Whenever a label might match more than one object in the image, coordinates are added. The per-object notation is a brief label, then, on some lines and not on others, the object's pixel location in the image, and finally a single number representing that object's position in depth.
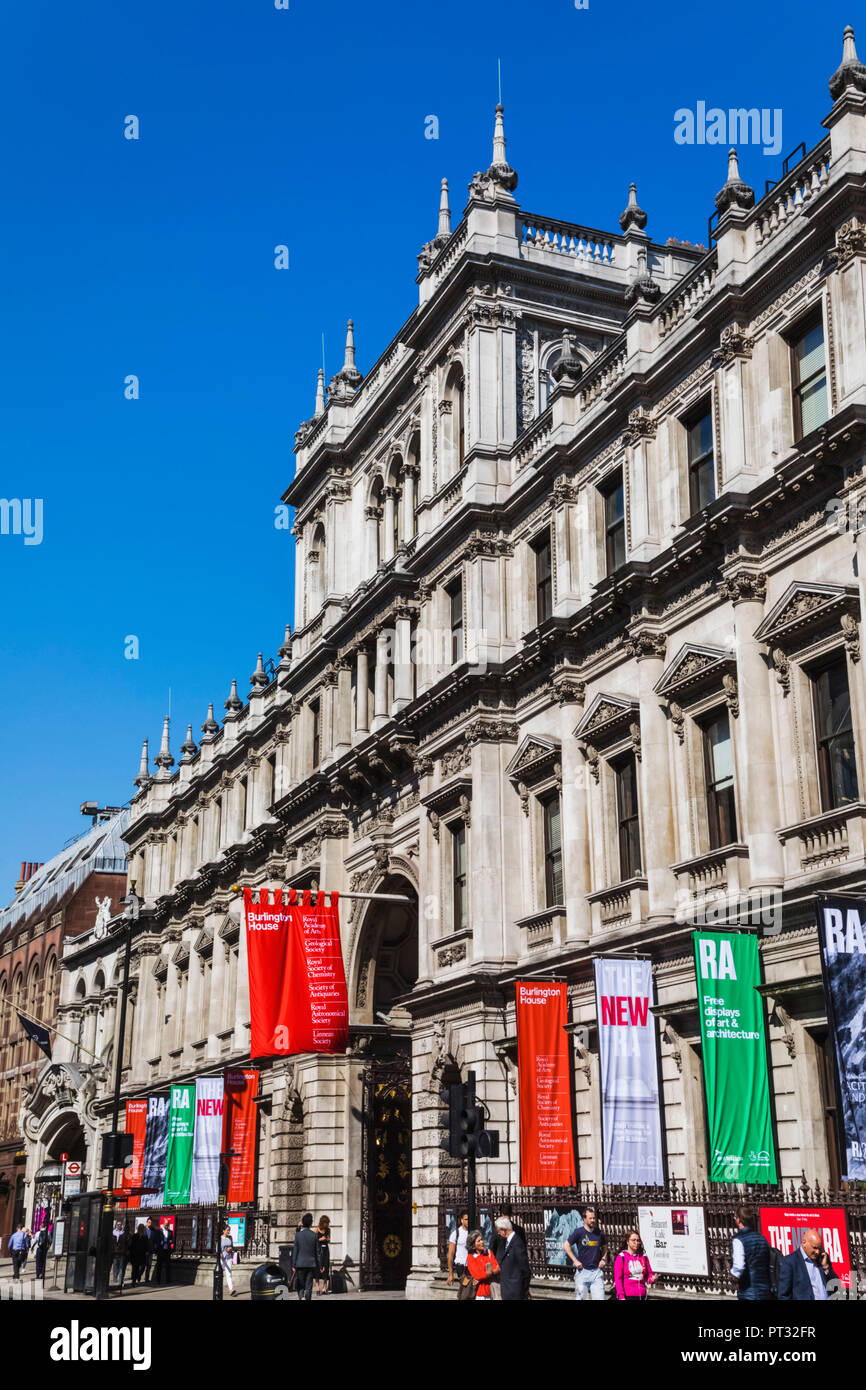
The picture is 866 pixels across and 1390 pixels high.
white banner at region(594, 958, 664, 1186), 23.69
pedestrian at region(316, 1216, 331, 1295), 30.02
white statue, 74.90
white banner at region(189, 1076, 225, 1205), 41.88
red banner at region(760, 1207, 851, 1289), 17.52
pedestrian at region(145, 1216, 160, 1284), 46.05
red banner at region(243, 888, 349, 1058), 35.50
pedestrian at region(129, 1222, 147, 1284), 43.56
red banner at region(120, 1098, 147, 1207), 47.84
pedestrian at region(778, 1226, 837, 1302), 15.65
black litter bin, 23.11
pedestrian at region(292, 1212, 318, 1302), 27.42
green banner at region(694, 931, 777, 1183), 21.11
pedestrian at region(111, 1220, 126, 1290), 40.98
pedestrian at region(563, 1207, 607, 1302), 19.50
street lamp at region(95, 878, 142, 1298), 33.66
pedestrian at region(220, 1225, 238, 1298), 39.75
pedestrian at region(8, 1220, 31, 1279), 51.16
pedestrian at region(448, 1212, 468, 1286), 23.67
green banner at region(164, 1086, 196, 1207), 43.81
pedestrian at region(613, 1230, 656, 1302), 18.94
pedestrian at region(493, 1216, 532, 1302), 19.03
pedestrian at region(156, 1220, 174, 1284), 46.00
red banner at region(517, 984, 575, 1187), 26.58
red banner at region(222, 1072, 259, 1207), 40.84
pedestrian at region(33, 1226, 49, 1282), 49.53
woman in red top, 20.86
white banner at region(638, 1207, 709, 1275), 21.08
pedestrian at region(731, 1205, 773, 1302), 14.62
